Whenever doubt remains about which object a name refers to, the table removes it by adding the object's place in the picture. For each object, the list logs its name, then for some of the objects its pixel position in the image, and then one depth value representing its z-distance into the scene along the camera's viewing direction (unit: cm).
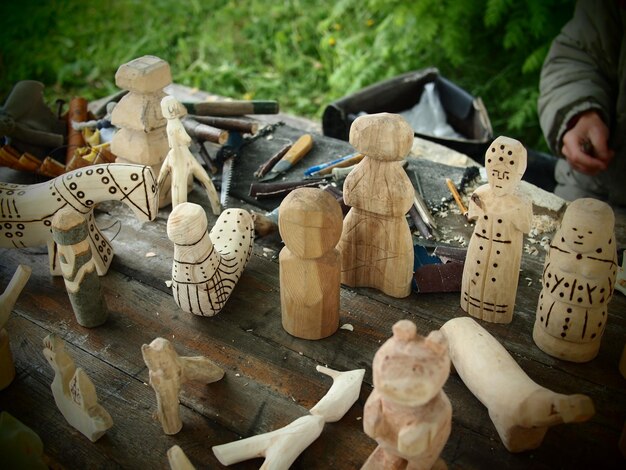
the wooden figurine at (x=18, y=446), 33
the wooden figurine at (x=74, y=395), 36
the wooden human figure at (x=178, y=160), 53
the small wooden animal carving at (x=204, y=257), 42
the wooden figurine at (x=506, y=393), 32
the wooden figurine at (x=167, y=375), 35
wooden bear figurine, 28
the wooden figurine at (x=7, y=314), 40
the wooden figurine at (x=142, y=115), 55
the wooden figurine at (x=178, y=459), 33
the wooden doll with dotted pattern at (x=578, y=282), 38
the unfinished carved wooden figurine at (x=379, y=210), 42
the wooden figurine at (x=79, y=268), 42
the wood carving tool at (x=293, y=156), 64
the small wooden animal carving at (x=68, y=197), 47
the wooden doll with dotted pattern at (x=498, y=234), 40
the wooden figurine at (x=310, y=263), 39
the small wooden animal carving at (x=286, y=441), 35
